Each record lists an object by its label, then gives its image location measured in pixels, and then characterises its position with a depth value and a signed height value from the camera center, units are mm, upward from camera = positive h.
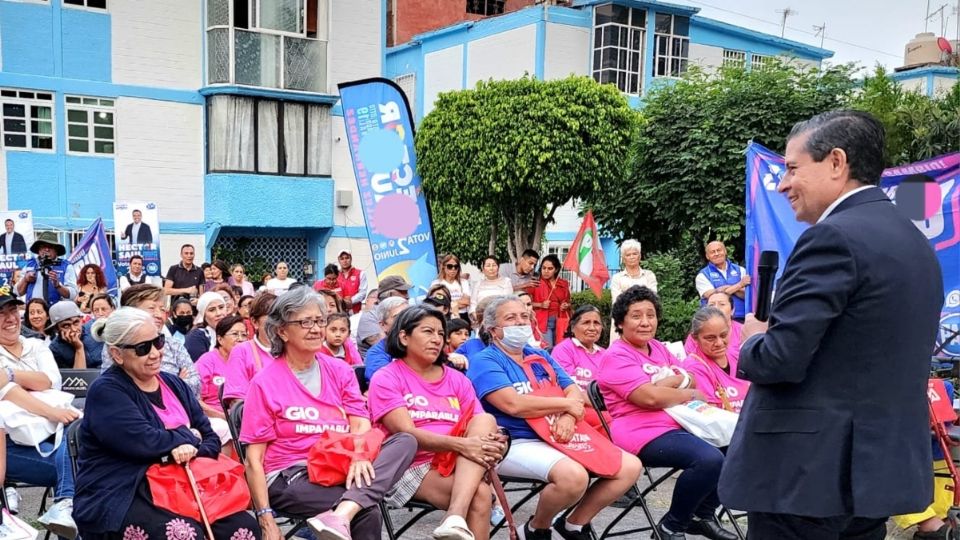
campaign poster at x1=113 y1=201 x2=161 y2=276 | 12797 -554
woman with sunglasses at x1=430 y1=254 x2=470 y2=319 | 11047 -1021
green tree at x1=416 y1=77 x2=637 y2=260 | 13727 +871
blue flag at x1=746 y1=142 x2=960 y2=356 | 6438 -94
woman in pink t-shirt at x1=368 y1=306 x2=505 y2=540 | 4566 -1143
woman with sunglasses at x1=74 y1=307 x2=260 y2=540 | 3756 -1068
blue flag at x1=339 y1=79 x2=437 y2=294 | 10328 +201
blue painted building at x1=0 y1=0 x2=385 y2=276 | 18297 +1600
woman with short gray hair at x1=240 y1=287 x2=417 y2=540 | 4172 -1137
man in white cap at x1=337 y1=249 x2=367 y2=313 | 12609 -1217
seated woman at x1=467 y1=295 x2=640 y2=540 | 4820 -1266
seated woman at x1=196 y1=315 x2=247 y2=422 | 5922 -1119
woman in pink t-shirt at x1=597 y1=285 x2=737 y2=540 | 5070 -1234
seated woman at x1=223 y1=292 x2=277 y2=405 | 5109 -993
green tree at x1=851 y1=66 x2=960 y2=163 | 13609 +1369
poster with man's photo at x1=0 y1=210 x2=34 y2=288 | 12602 -754
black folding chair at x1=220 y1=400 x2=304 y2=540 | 4566 -1184
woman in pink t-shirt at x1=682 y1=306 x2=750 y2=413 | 5668 -984
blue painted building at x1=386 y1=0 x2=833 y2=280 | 23328 +4084
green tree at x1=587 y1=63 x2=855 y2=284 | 14484 +1009
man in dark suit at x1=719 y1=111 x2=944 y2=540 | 2547 -430
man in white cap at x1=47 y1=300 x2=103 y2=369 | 6535 -1068
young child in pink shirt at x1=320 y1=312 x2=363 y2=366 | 6293 -947
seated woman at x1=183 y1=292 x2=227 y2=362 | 6863 -1044
